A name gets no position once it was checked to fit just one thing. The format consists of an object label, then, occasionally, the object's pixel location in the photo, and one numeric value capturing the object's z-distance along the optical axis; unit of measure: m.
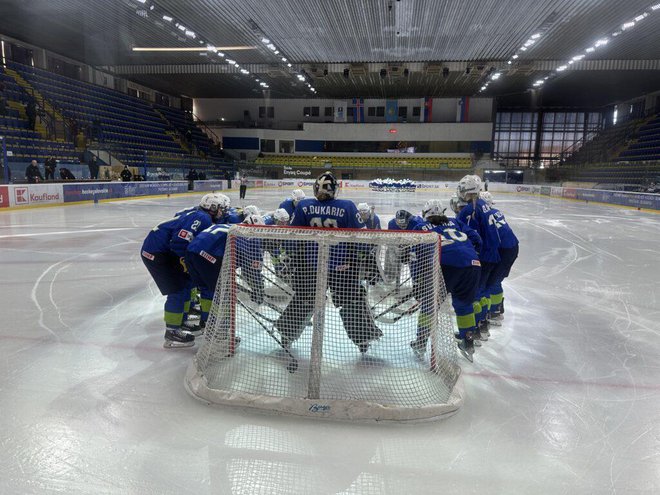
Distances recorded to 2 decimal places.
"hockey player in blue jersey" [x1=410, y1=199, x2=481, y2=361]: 3.21
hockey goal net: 2.74
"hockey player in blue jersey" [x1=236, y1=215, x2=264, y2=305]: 3.20
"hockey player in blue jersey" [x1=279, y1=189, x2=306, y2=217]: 6.49
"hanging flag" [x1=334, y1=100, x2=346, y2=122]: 39.38
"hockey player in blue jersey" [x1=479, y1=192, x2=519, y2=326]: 4.08
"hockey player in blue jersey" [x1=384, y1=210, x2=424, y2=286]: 3.24
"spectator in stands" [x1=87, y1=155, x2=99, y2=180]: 17.70
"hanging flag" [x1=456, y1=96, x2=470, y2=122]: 37.53
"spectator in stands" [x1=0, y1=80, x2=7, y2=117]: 17.16
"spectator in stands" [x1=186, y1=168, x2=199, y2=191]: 23.93
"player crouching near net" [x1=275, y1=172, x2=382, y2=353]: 2.96
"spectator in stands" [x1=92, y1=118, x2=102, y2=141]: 21.98
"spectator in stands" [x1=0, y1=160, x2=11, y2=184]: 13.36
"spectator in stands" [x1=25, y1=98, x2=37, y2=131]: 18.55
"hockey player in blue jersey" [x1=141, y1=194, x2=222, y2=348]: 3.63
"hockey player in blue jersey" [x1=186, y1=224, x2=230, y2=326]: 3.34
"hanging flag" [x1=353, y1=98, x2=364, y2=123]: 38.97
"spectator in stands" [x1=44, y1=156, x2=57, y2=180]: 15.43
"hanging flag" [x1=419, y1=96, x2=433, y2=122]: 37.97
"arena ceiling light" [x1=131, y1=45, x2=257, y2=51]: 22.08
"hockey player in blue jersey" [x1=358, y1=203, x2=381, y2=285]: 3.05
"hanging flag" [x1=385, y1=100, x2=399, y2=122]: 38.59
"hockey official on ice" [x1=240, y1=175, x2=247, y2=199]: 20.09
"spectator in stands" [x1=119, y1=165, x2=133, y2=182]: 19.28
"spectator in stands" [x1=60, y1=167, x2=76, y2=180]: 16.33
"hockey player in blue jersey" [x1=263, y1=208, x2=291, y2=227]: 4.93
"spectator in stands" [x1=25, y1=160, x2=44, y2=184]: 14.45
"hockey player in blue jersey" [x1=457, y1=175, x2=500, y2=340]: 3.97
